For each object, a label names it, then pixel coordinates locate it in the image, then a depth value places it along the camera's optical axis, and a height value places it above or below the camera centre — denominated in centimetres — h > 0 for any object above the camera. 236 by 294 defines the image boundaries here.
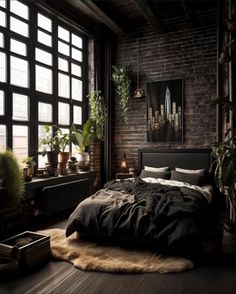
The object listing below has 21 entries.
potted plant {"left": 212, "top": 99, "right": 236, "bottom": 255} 288 -33
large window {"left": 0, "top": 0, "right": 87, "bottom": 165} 397 +128
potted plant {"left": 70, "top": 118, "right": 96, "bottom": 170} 513 +9
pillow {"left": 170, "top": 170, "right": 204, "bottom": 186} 450 -58
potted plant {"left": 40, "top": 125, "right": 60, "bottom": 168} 446 -1
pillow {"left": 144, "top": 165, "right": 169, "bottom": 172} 514 -47
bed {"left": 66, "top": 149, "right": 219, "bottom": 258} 284 -84
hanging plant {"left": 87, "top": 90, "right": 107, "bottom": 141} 555 +75
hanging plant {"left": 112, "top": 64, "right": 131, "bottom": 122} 565 +141
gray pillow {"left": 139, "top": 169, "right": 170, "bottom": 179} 491 -56
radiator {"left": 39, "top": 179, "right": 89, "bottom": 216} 408 -87
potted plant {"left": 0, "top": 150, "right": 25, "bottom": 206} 314 -40
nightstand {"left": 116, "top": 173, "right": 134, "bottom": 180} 554 -65
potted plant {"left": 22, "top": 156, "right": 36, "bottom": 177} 401 -29
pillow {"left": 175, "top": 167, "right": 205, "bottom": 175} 478 -48
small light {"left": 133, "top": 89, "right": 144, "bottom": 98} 561 +114
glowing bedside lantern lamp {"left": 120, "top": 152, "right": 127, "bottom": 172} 569 -39
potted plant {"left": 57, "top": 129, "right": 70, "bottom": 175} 470 -18
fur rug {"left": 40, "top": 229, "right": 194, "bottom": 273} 254 -121
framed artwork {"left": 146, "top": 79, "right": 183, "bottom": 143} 533 +72
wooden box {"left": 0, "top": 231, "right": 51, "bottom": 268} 249 -102
